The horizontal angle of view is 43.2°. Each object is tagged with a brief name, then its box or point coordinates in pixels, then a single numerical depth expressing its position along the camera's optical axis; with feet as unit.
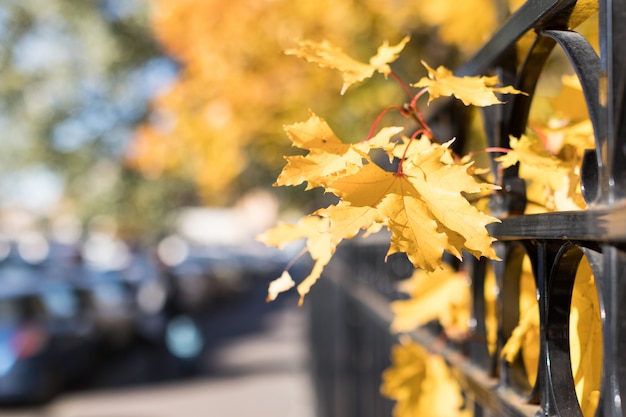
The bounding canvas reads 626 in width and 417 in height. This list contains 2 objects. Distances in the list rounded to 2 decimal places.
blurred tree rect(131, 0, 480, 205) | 13.69
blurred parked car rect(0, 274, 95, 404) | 26.66
